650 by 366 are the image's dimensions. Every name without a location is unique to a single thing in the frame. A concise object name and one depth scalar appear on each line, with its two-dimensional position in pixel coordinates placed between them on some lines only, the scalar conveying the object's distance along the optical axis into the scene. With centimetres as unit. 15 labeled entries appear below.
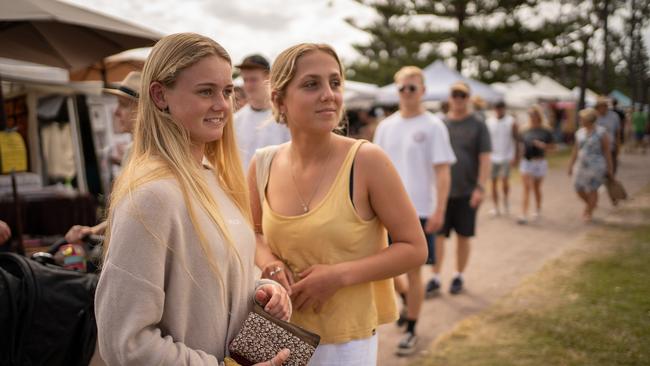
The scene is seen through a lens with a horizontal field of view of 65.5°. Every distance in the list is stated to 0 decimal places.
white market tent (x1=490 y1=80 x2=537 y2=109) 2198
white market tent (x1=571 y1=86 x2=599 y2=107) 3001
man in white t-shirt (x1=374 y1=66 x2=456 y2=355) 436
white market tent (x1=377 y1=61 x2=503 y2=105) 1450
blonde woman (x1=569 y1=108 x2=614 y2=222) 859
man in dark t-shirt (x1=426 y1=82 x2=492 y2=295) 532
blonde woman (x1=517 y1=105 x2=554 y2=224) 871
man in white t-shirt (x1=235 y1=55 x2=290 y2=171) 435
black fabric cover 195
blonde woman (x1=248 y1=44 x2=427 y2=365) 192
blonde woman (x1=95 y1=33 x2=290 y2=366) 122
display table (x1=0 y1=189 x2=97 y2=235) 570
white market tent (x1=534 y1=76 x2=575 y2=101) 2344
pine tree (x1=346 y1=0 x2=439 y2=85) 2416
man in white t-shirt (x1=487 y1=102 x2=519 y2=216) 949
